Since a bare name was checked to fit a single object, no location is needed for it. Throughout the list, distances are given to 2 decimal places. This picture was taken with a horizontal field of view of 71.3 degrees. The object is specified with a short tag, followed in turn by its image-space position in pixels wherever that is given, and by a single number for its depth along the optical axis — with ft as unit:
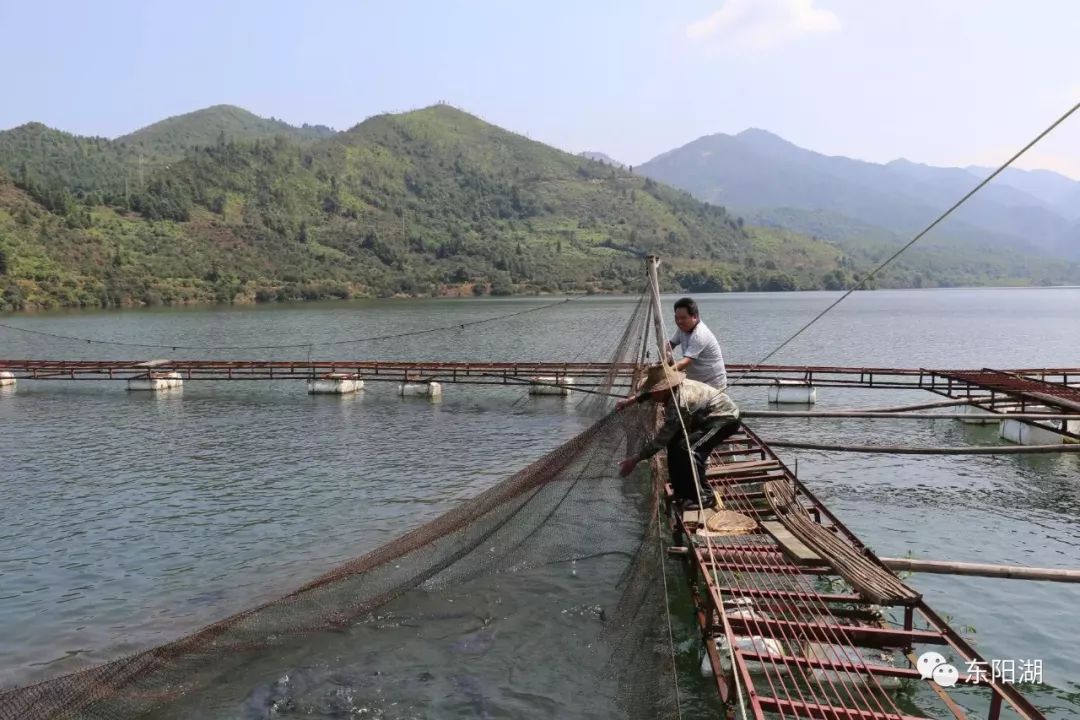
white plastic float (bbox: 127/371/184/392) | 103.04
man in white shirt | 29.94
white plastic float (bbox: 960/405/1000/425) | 74.99
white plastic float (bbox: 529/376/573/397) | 93.84
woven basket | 29.40
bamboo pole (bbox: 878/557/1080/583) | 25.09
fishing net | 22.91
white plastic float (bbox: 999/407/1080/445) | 64.18
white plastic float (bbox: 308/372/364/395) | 100.11
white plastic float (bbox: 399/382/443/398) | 97.96
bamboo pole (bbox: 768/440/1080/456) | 27.55
